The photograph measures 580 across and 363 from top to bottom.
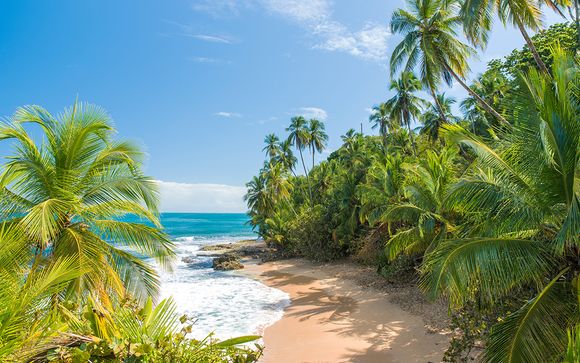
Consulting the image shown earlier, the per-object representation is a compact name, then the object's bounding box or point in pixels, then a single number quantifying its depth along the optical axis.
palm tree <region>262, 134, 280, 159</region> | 47.03
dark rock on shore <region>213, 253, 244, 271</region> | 28.81
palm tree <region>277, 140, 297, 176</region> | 46.16
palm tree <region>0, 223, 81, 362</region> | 2.19
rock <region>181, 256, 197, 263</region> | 34.48
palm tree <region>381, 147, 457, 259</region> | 12.28
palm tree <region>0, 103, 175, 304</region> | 5.54
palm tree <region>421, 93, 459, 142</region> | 29.16
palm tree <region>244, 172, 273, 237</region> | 41.06
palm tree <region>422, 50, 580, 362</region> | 4.77
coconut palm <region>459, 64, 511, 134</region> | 23.98
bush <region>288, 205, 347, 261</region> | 27.27
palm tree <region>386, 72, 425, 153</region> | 28.77
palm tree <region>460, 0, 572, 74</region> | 12.10
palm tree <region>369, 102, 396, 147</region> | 36.44
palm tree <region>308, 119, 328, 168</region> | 41.44
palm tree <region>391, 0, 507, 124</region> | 15.98
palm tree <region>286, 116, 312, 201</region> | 40.41
